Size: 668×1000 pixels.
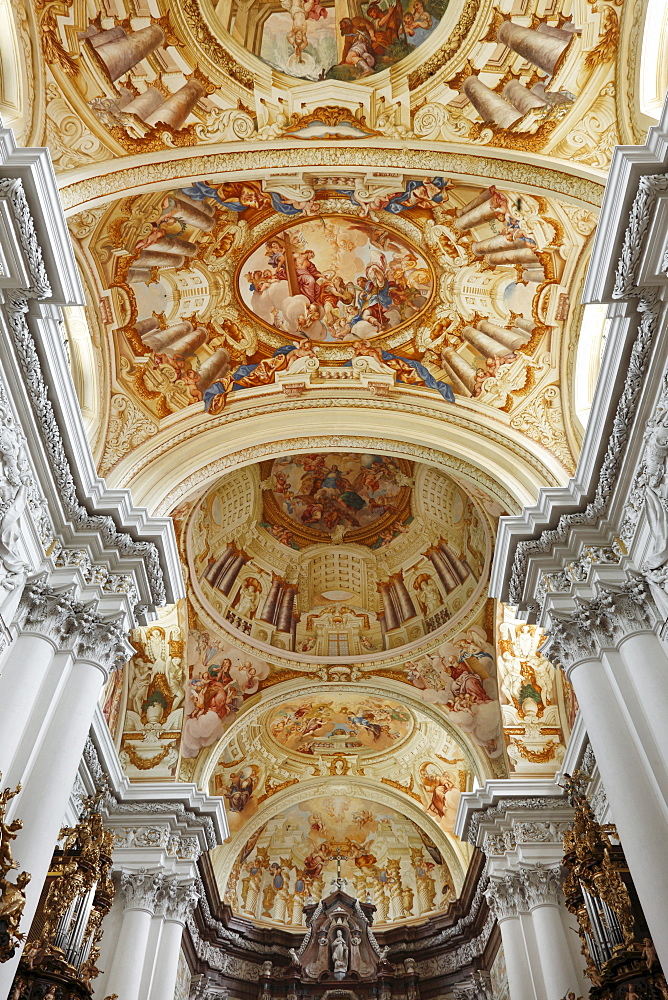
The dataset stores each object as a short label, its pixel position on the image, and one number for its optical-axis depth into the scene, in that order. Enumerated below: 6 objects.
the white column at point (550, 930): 12.90
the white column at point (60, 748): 8.42
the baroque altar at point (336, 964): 18.77
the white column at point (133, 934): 12.88
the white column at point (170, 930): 13.52
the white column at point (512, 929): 13.59
